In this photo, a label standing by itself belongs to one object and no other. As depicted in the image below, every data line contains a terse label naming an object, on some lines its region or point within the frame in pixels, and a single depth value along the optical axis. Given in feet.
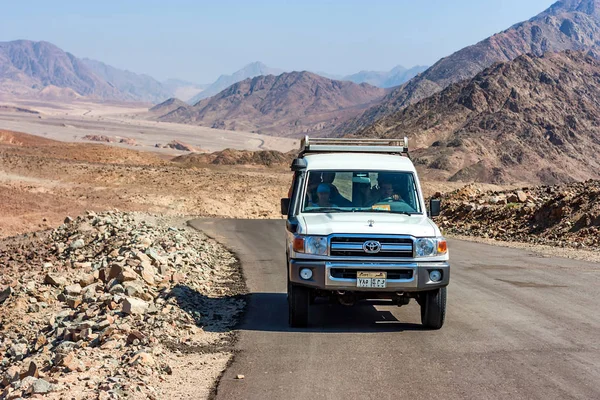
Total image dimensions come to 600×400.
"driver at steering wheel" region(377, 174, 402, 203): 34.76
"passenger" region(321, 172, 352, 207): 34.45
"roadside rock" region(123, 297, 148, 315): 35.17
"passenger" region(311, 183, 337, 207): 34.50
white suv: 31.01
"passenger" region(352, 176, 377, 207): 34.47
